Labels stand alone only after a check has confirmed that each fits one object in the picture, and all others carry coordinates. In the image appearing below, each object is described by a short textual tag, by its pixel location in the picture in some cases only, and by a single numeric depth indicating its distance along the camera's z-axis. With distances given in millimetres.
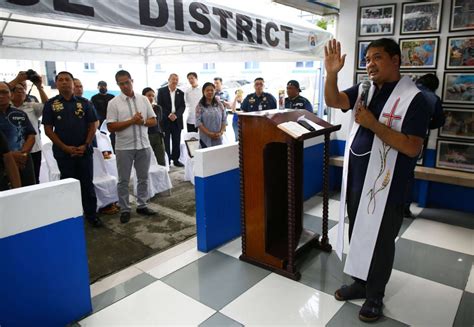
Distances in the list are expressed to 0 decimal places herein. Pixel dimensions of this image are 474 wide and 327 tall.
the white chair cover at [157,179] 4316
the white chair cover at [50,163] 3790
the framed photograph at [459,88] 3650
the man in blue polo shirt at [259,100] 4738
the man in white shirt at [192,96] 5957
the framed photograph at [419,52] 3799
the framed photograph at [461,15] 3551
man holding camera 3436
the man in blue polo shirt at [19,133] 2771
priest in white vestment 1779
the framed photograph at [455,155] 3774
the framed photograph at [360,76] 4329
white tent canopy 2240
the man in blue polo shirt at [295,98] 4340
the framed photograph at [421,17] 3731
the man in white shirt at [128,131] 3418
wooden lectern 2455
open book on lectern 2291
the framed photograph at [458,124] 3729
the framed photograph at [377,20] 4004
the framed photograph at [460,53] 3602
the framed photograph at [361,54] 4246
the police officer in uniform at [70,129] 3121
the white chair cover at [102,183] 3822
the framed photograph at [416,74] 3900
